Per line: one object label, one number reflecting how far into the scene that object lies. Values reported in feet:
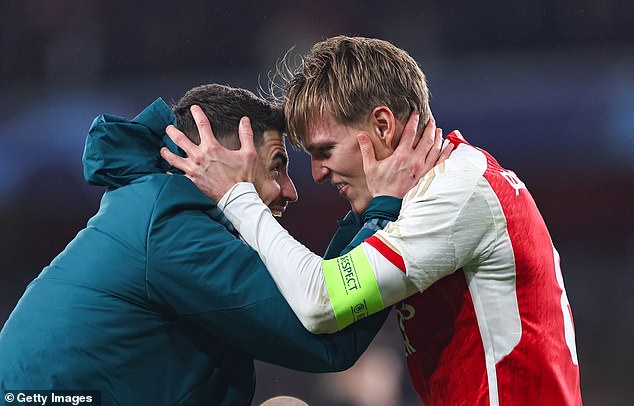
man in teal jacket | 25.77
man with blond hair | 25.68
